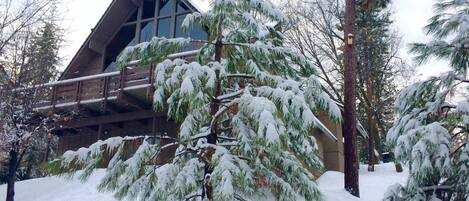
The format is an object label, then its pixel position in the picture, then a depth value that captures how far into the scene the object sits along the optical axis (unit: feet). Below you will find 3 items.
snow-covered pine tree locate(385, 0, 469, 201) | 23.48
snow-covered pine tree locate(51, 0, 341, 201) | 19.27
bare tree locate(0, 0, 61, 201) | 48.62
